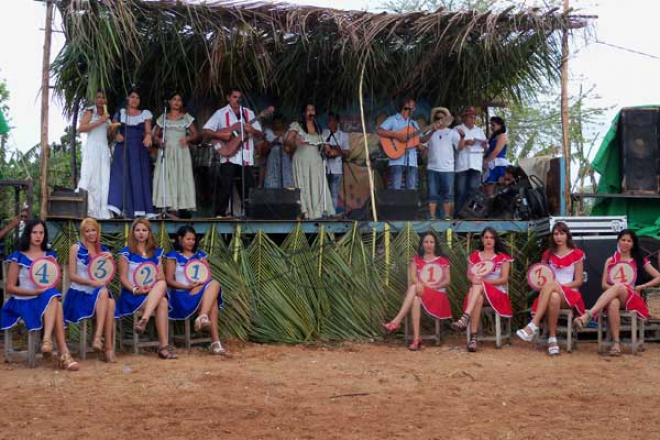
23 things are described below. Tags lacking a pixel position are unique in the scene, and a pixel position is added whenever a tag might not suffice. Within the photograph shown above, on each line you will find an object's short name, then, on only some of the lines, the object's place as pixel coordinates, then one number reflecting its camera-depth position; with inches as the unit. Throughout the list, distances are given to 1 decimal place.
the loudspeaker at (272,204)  342.0
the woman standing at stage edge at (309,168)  391.7
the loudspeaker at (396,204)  355.3
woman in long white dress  343.9
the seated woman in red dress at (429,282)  315.3
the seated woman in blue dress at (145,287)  286.5
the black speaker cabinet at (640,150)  360.5
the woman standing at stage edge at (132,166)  354.3
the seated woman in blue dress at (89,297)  278.8
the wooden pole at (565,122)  370.3
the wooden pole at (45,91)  322.7
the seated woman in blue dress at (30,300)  268.4
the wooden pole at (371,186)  355.6
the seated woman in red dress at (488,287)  309.9
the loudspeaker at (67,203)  317.7
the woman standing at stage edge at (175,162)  361.1
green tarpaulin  364.8
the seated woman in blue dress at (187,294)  297.7
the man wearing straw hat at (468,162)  392.8
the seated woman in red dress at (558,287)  302.5
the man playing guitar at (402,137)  387.5
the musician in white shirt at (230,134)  363.6
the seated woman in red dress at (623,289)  301.7
